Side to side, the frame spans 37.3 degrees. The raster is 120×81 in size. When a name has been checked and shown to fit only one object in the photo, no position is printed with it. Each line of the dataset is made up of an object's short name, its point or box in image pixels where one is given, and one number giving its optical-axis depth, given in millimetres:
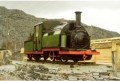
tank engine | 9872
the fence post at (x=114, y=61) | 7806
